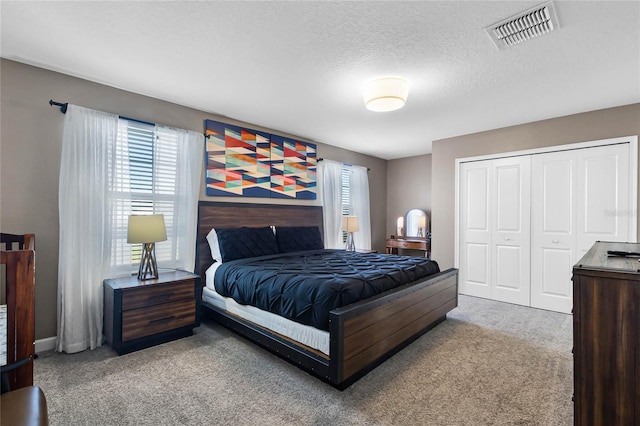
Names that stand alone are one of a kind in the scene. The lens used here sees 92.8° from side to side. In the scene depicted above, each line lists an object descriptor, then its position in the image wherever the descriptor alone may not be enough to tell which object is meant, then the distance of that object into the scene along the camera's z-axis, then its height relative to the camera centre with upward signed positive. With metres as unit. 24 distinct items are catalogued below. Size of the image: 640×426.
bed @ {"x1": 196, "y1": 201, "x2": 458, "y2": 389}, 2.05 -0.92
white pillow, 3.53 -0.38
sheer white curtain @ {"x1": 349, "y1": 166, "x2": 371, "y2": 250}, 5.80 +0.23
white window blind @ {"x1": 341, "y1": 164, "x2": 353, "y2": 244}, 5.65 +0.36
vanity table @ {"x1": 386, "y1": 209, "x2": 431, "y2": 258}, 5.67 -0.40
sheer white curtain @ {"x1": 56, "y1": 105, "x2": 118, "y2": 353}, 2.68 -0.12
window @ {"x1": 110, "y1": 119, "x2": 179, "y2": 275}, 3.03 +0.31
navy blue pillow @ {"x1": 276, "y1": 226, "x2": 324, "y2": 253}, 4.14 -0.35
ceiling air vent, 1.90 +1.26
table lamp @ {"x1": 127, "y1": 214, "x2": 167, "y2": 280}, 2.81 -0.22
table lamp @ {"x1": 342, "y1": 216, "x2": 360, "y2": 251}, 5.21 -0.21
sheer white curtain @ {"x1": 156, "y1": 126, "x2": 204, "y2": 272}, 3.40 +0.19
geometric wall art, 3.84 +0.70
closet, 3.55 +0.00
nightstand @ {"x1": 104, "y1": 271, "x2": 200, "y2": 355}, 2.59 -0.88
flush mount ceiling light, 2.78 +1.12
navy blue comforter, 2.22 -0.57
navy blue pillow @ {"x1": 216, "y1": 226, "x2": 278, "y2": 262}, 3.50 -0.36
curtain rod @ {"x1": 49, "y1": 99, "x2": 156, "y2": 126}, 2.68 +0.95
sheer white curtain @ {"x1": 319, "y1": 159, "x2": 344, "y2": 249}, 5.22 +0.20
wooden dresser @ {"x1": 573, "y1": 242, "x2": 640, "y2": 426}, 1.21 -0.53
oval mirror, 5.95 -0.19
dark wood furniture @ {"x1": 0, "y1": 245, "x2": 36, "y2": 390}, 1.25 -0.43
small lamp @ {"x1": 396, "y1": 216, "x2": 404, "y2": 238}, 6.23 -0.24
